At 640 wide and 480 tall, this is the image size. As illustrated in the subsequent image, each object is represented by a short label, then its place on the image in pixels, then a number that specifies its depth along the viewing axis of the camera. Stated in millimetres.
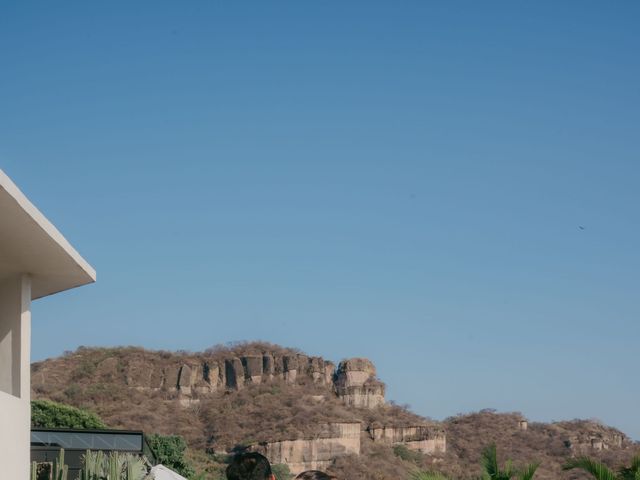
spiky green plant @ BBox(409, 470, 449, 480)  11320
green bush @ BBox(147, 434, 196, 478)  52612
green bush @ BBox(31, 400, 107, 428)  52438
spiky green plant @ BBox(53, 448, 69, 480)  14738
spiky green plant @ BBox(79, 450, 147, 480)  15683
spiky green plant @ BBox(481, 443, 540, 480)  11818
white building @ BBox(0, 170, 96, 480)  9164
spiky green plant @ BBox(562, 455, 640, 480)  11383
